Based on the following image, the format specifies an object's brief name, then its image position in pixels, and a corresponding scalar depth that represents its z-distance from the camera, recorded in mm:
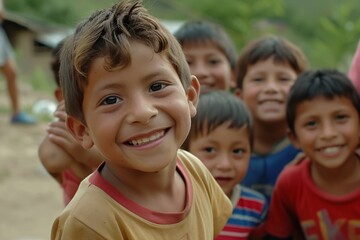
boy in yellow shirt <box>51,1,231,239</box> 1674
